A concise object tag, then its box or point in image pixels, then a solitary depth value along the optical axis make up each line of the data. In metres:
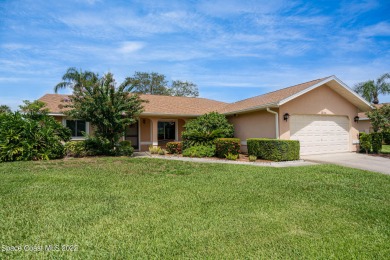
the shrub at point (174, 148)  14.27
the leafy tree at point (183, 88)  43.28
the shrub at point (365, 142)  13.20
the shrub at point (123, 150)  13.34
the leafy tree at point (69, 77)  17.59
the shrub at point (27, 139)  10.96
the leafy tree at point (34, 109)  12.61
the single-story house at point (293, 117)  12.29
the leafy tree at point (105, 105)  12.09
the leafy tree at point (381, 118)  13.29
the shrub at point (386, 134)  13.46
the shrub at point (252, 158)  10.93
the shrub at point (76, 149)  13.00
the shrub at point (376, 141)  13.16
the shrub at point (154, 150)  14.13
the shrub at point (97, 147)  12.82
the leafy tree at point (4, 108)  23.60
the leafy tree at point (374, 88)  29.55
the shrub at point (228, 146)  11.95
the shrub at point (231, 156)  11.63
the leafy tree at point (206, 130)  13.49
